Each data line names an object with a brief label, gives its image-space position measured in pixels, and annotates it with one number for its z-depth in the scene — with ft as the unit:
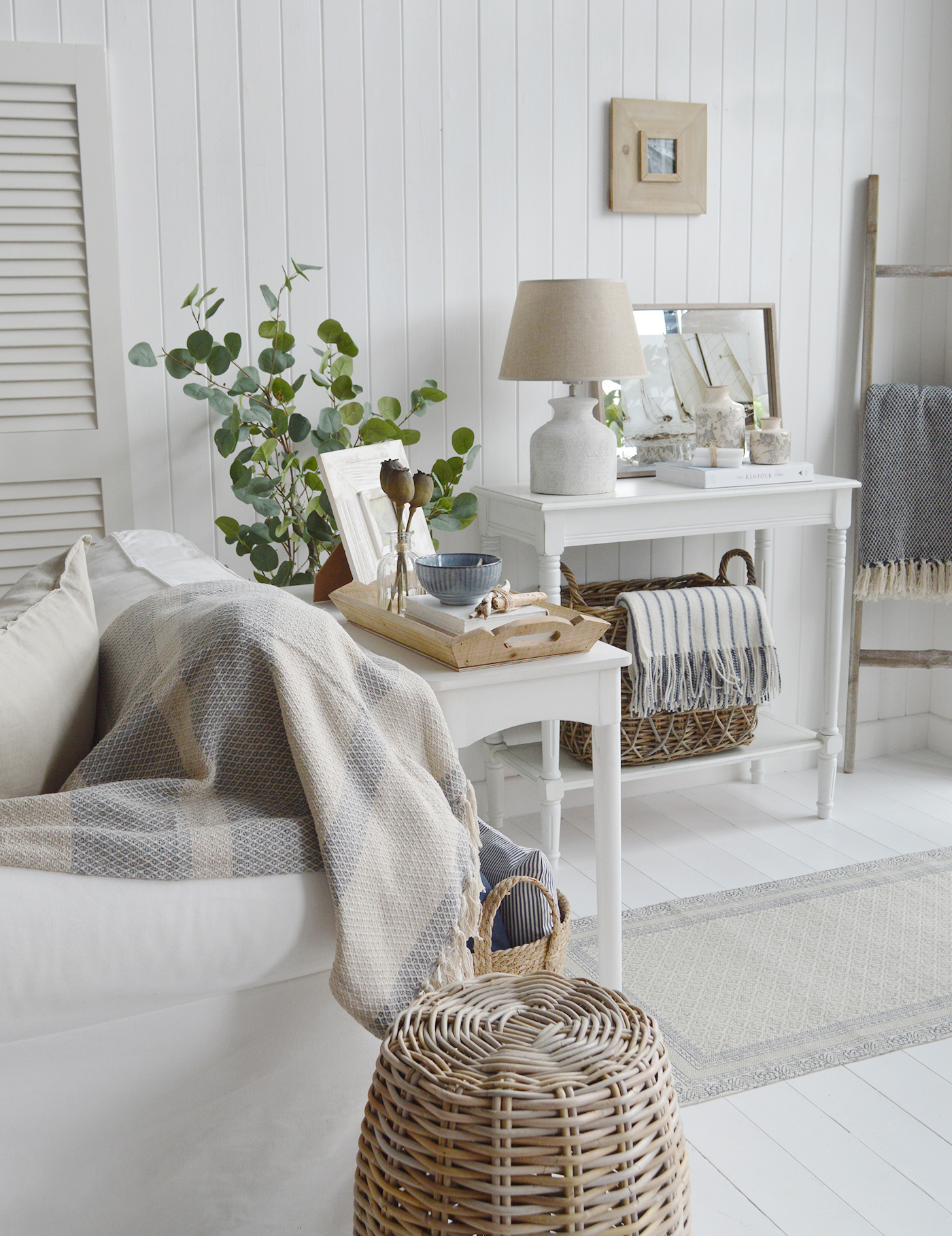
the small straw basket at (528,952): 4.86
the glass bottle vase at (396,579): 6.03
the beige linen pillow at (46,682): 4.15
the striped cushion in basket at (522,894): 5.21
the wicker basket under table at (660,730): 8.89
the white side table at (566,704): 5.42
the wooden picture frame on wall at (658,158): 9.25
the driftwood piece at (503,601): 5.58
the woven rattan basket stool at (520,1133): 3.22
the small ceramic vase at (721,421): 9.24
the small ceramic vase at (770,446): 9.23
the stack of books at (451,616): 5.43
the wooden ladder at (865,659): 10.94
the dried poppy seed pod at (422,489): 5.95
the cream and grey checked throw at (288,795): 3.73
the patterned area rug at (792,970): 6.51
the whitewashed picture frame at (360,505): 6.40
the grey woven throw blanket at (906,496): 10.32
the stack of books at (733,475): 8.84
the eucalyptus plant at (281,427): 7.72
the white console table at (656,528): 8.36
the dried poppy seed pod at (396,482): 5.86
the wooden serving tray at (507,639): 5.38
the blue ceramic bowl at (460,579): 5.65
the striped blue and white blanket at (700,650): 8.59
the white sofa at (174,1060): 3.44
